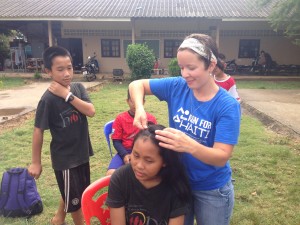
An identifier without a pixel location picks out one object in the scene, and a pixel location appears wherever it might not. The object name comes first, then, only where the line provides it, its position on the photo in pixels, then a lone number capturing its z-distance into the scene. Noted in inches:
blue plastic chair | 137.9
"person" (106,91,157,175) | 120.2
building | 658.2
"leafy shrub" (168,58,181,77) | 528.0
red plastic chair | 70.6
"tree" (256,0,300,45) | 341.7
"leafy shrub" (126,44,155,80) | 550.9
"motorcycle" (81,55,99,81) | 590.6
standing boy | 93.3
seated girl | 62.7
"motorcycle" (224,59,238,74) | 670.5
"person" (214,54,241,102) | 163.9
